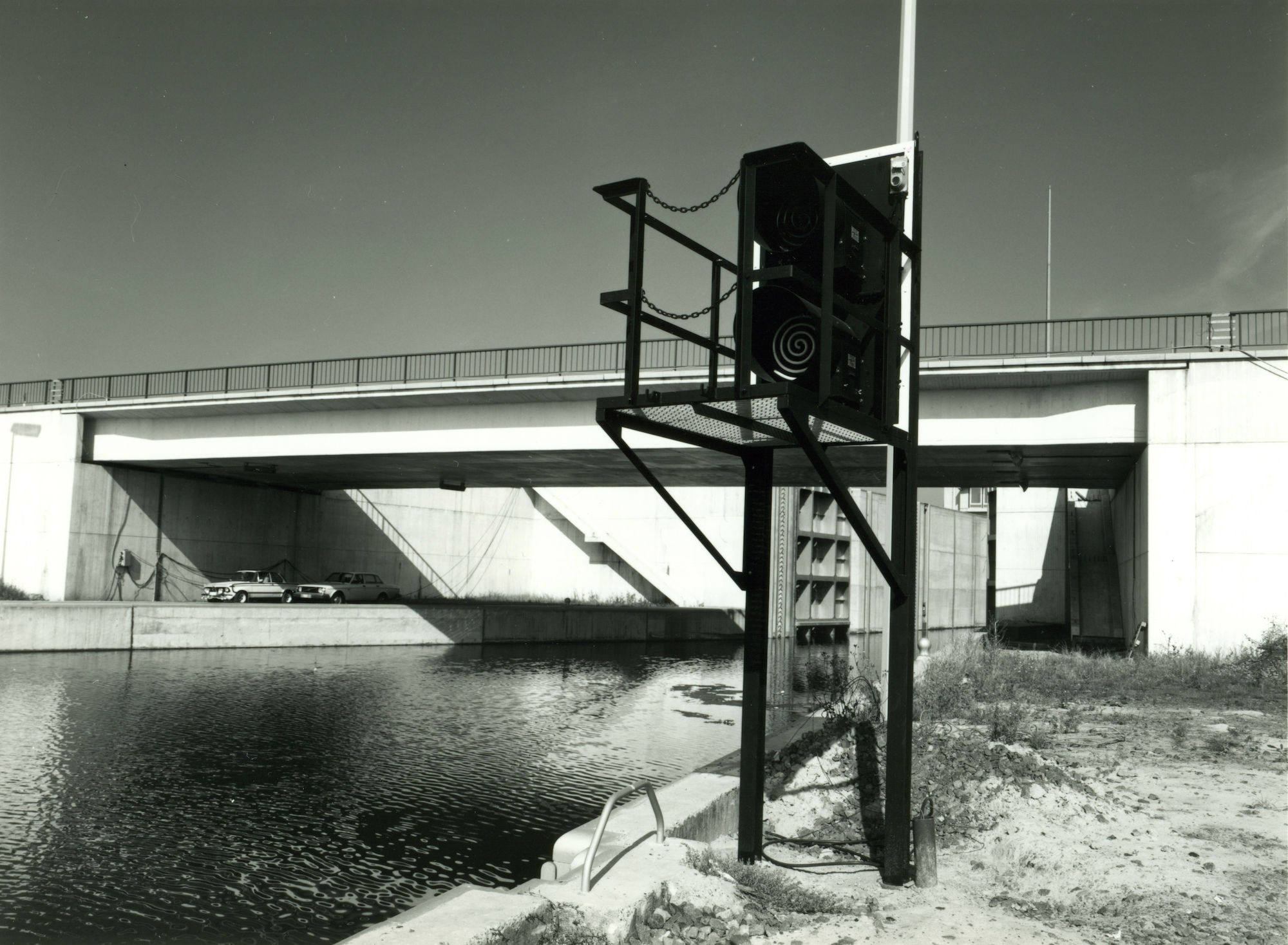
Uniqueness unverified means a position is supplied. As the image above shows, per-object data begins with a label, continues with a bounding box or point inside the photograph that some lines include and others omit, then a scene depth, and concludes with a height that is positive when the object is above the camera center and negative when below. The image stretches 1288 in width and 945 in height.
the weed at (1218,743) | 10.62 -1.67
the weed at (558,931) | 4.98 -1.81
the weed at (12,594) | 34.31 -1.67
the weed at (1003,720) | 10.19 -1.52
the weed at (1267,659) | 16.44 -1.34
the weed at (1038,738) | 9.98 -1.58
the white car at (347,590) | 39.41 -1.40
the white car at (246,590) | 37.09 -1.43
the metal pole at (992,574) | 47.29 +0.05
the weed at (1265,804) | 8.27 -1.75
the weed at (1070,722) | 11.81 -1.67
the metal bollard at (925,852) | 6.83 -1.82
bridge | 21.17 +3.23
